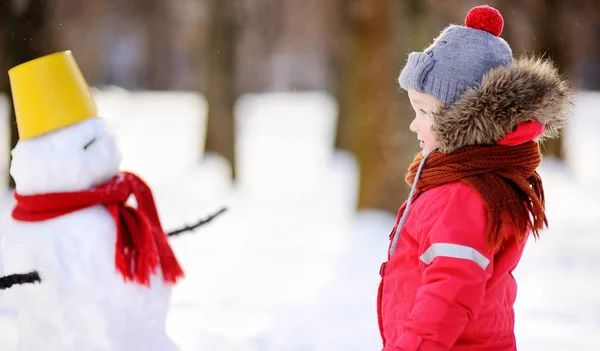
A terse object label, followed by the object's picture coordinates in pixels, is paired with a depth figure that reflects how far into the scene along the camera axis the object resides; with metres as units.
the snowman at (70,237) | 5.75
